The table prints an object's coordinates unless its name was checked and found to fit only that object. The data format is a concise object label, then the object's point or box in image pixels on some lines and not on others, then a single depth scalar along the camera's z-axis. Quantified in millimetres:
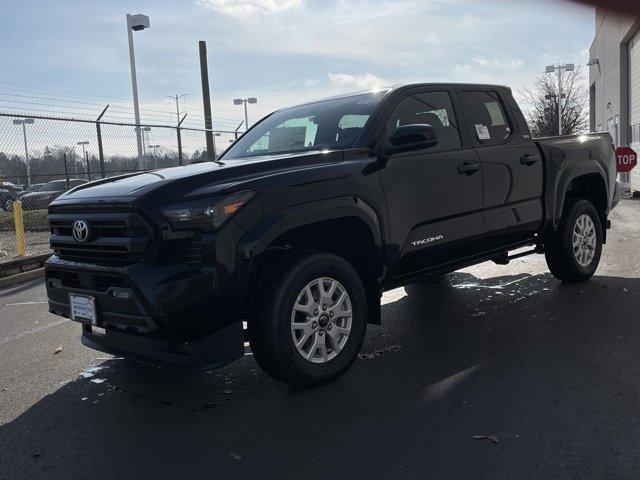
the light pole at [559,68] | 38969
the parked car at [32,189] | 18941
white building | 25672
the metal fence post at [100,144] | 13250
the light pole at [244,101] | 40250
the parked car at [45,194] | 17797
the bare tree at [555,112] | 52188
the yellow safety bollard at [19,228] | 10281
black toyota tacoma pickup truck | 3543
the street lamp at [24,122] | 11523
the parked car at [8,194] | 17538
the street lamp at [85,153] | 13509
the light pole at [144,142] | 15305
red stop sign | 9031
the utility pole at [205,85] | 19570
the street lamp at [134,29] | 17442
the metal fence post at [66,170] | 16489
